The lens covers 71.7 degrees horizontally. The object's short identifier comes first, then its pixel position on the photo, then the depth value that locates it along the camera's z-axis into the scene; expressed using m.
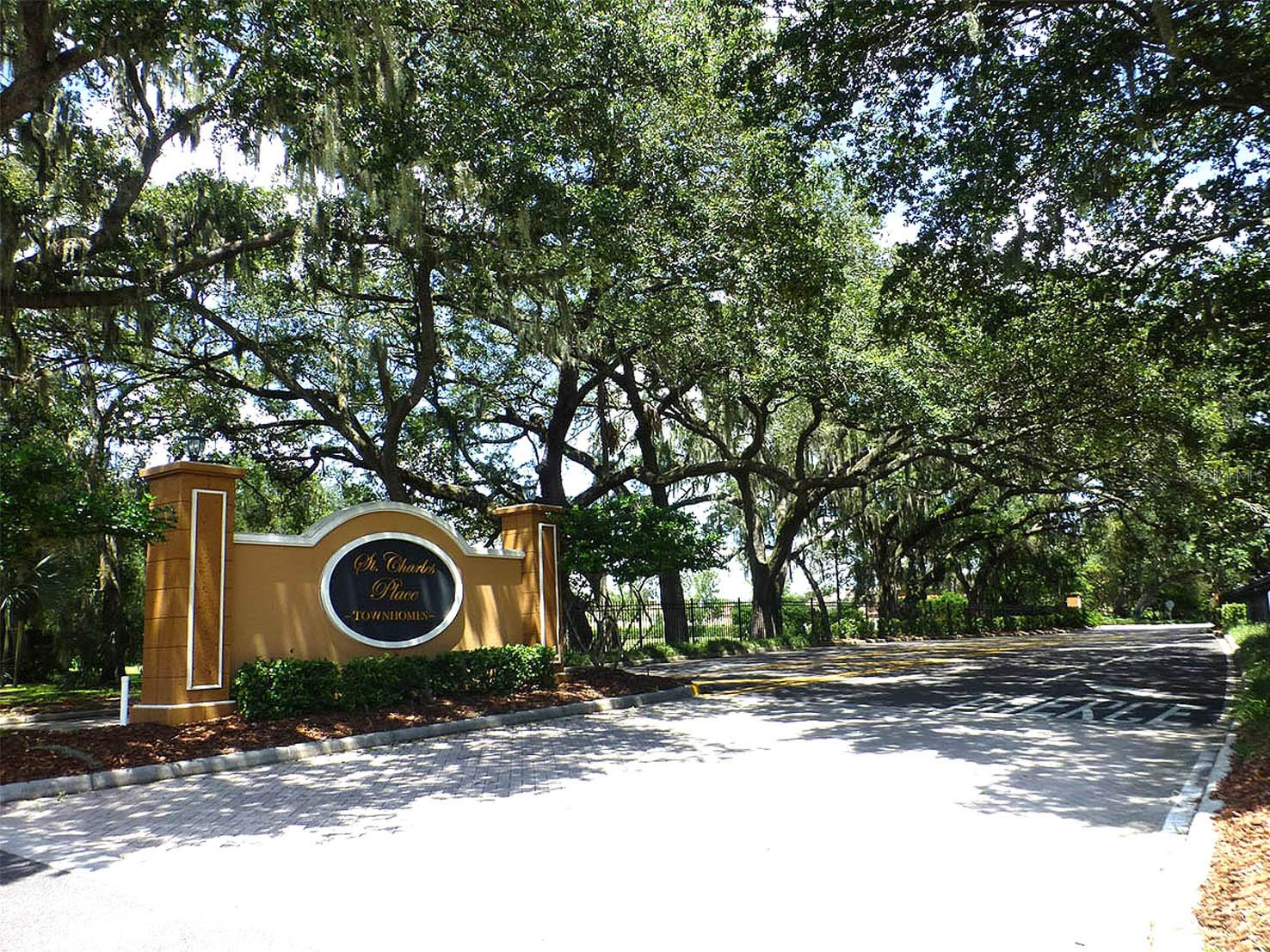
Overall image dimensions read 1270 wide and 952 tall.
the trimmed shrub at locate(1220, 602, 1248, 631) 34.06
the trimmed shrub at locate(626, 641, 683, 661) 23.69
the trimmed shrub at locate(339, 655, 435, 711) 11.49
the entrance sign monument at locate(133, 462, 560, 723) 10.66
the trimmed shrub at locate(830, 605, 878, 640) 34.19
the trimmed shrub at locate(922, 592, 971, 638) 38.34
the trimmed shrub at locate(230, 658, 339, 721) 10.66
